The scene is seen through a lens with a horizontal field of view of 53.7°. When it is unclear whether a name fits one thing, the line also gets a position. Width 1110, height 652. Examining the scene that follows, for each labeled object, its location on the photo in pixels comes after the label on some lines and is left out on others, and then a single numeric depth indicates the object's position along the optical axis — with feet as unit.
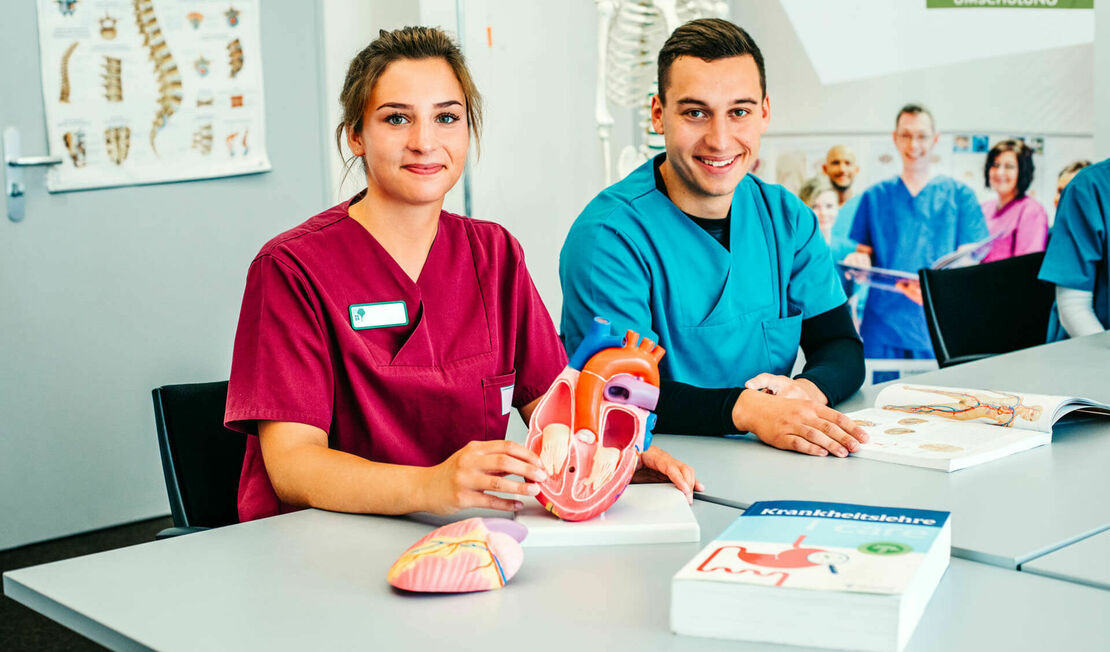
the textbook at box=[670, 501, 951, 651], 2.75
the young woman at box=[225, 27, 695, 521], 4.46
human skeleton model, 12.32
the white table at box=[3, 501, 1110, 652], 2.92
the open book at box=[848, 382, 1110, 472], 4.71
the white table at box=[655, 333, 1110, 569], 3.75
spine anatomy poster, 10.03
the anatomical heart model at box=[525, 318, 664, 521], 3.77
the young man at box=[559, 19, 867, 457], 6.30
